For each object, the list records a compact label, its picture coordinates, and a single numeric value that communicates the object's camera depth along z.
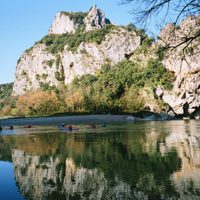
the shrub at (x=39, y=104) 93.32
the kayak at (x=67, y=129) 44.10
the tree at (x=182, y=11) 7.61
